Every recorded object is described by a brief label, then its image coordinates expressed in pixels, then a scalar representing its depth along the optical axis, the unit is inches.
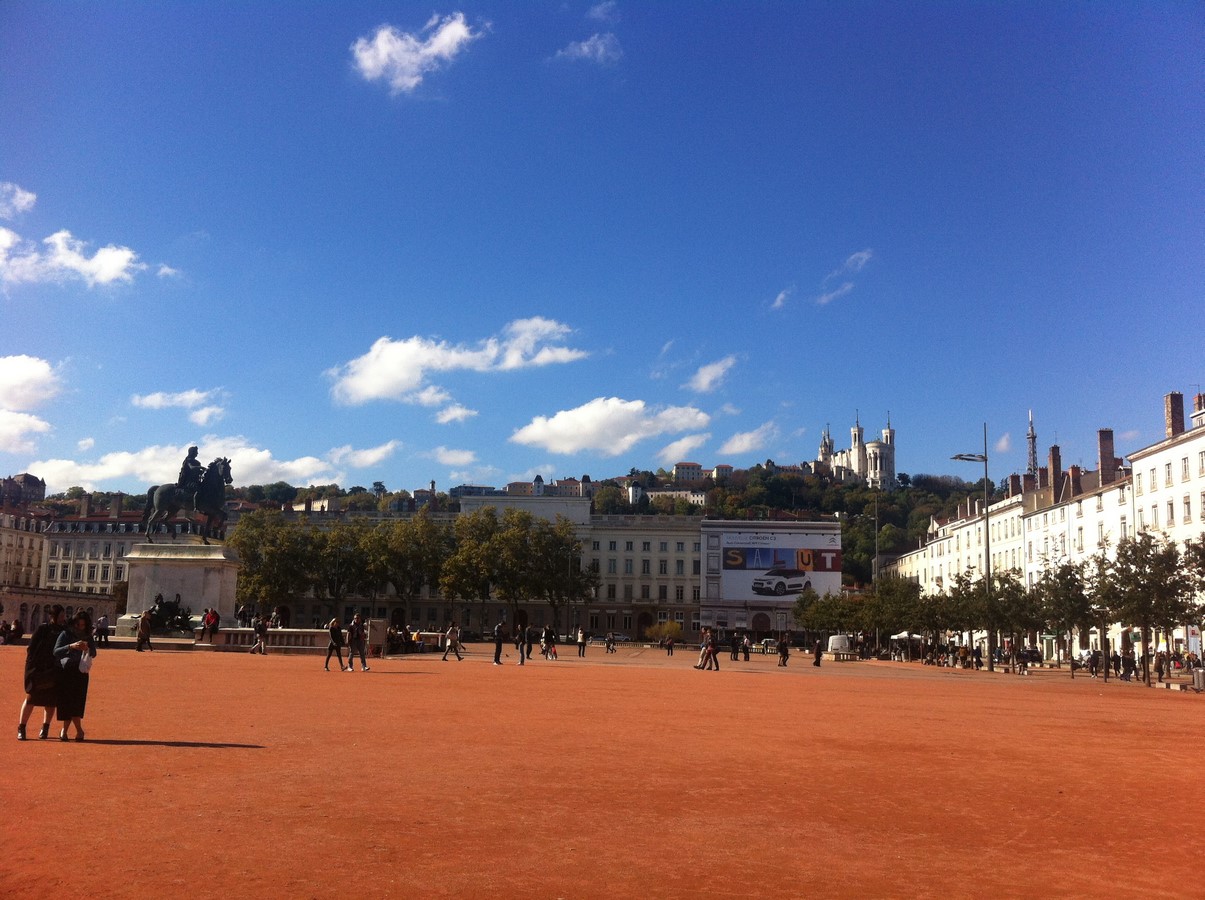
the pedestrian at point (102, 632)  1692.4
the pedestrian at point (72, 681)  526.9
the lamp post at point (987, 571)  2275.8
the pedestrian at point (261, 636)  1704.0
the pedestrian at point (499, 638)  1595.7
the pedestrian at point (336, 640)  1266.0
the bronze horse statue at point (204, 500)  1962.4
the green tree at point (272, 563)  3919.8
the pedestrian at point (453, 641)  1843.0
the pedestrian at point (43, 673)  526.3
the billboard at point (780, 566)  4859.7
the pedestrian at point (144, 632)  1618.0
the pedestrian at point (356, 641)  1294.3
